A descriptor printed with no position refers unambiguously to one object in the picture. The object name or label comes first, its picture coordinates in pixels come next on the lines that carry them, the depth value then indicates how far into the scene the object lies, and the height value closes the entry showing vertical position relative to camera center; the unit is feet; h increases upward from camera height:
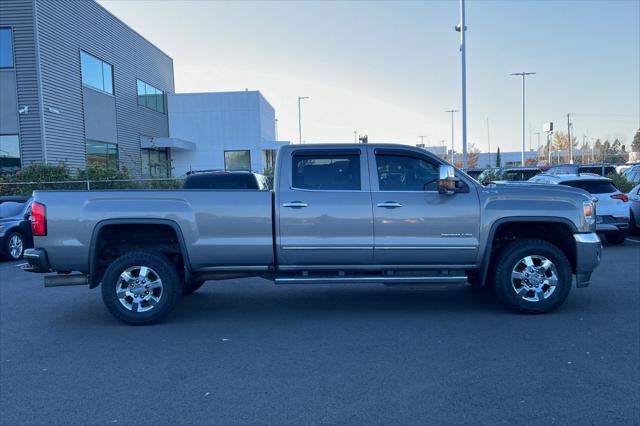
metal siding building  69.87 +14.62
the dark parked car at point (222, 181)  35.19 -0.07
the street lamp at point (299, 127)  161.81 +14.57
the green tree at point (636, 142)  316.44 +13.81
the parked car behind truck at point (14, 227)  39.68 -3.03
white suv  39.47 -2.54
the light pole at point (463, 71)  68.10 +12.64
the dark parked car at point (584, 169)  66.28 -0.15
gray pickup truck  20.81 -2.13
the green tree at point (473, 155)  242.08 +7.43
